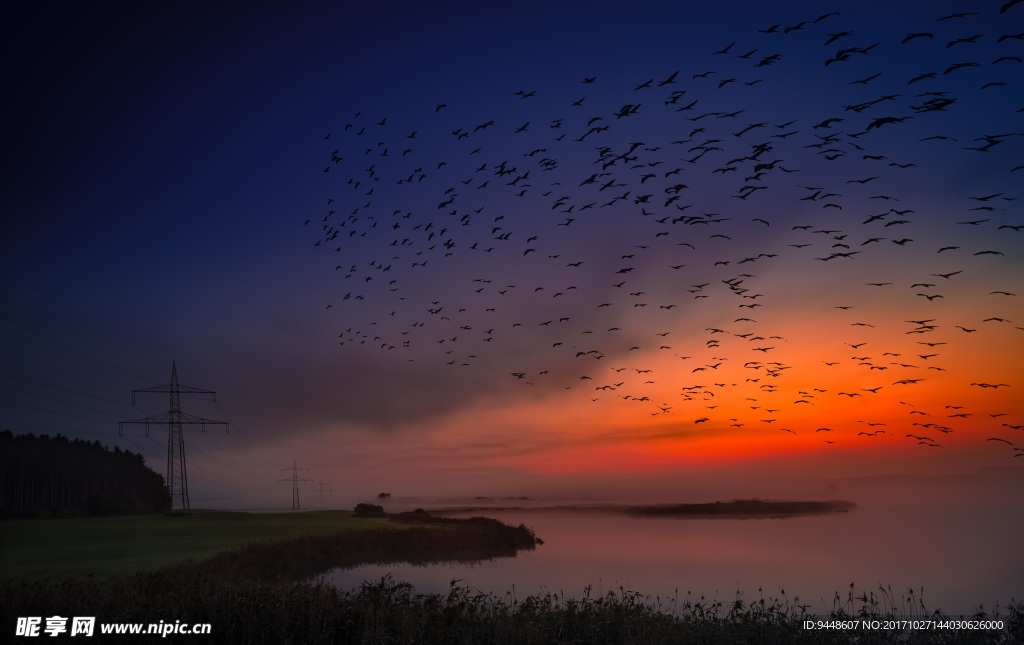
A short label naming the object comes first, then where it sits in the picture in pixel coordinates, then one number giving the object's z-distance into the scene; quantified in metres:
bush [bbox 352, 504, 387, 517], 110.88
